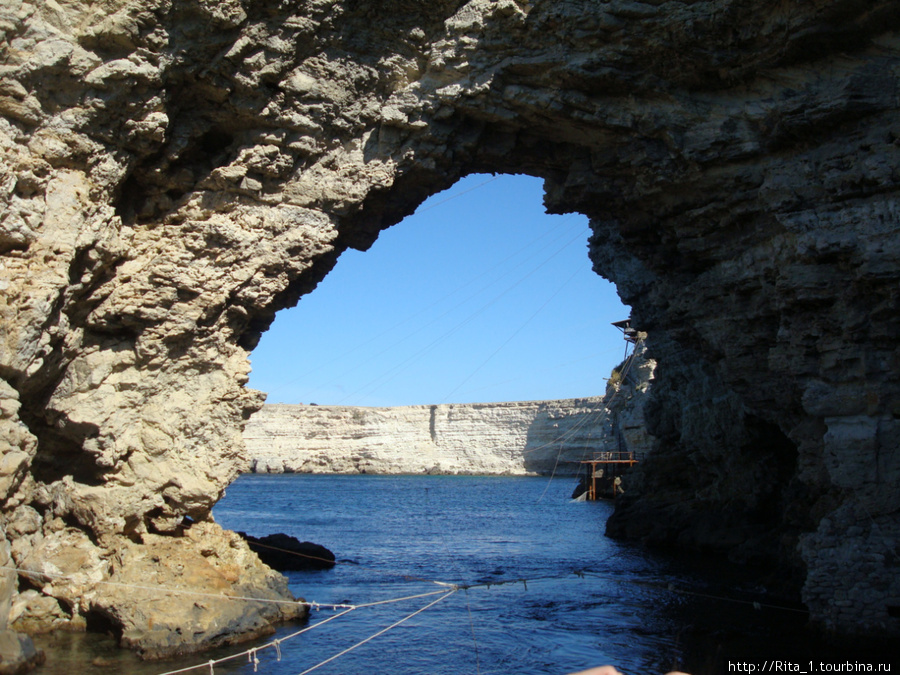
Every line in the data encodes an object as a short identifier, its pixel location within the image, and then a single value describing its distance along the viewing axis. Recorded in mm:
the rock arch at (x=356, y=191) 10305
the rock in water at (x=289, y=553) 17906
